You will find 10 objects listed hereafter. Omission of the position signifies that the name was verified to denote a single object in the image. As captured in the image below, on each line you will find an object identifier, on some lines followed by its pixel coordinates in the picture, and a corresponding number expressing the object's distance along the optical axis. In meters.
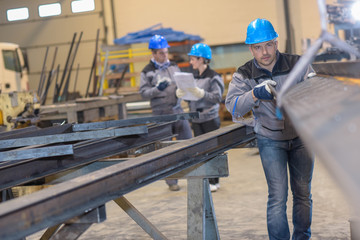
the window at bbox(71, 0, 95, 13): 13.27
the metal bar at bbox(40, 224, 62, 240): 3.34
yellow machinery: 6.58
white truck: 6.58
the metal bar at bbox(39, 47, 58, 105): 10.15
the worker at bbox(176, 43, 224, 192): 5.75
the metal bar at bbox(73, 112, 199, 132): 3.88
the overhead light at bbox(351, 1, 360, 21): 6.69
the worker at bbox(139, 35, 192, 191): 6.07
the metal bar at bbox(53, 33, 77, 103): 10.57
